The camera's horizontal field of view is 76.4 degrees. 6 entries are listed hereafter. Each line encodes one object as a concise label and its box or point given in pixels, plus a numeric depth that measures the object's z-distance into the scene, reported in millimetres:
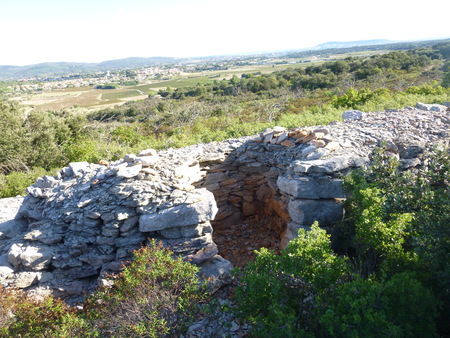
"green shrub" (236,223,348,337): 3787
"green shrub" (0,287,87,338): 4141
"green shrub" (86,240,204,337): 4156
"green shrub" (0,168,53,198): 11742
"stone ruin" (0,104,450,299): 6230
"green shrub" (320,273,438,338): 3111
